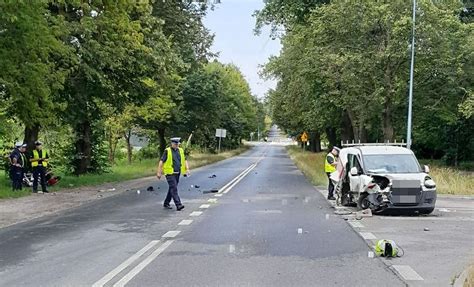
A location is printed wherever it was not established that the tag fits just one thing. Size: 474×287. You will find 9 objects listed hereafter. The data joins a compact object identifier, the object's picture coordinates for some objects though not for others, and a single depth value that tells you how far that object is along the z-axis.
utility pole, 24.55
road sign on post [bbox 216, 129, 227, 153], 67.81
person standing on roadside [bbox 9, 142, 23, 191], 20.23
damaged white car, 14.52
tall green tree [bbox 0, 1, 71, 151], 16.92
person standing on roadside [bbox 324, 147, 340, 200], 19.12
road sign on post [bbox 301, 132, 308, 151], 74.89
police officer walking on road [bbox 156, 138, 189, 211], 15.69
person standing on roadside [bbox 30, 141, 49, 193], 20.05
